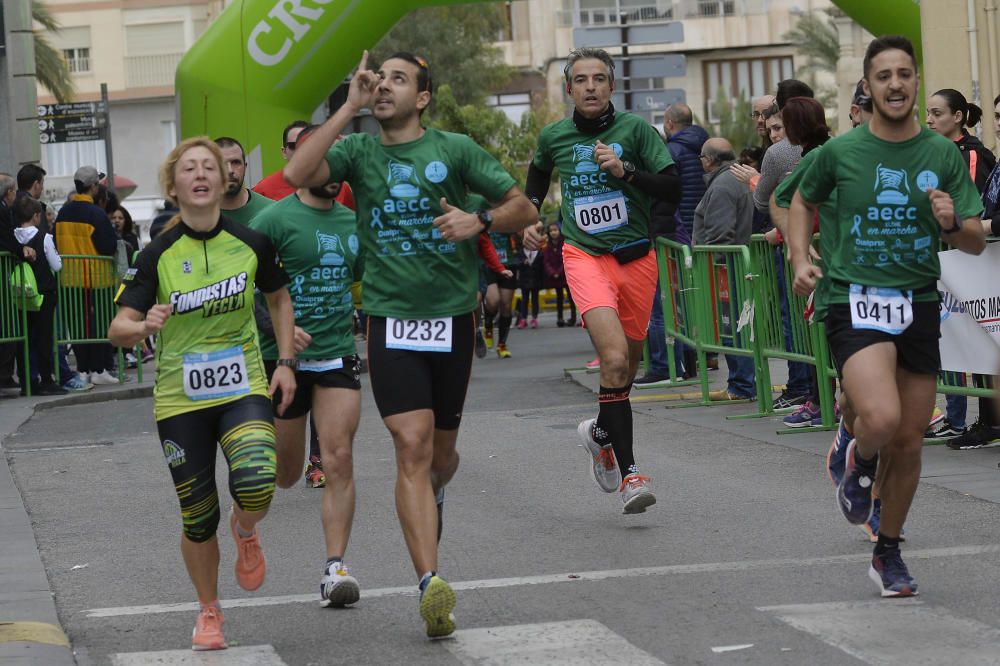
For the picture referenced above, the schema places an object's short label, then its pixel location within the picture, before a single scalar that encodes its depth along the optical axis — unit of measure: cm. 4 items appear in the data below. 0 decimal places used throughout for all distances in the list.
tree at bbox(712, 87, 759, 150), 6400
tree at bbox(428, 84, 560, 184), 4747
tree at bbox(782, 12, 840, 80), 6131
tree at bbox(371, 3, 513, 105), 5644
